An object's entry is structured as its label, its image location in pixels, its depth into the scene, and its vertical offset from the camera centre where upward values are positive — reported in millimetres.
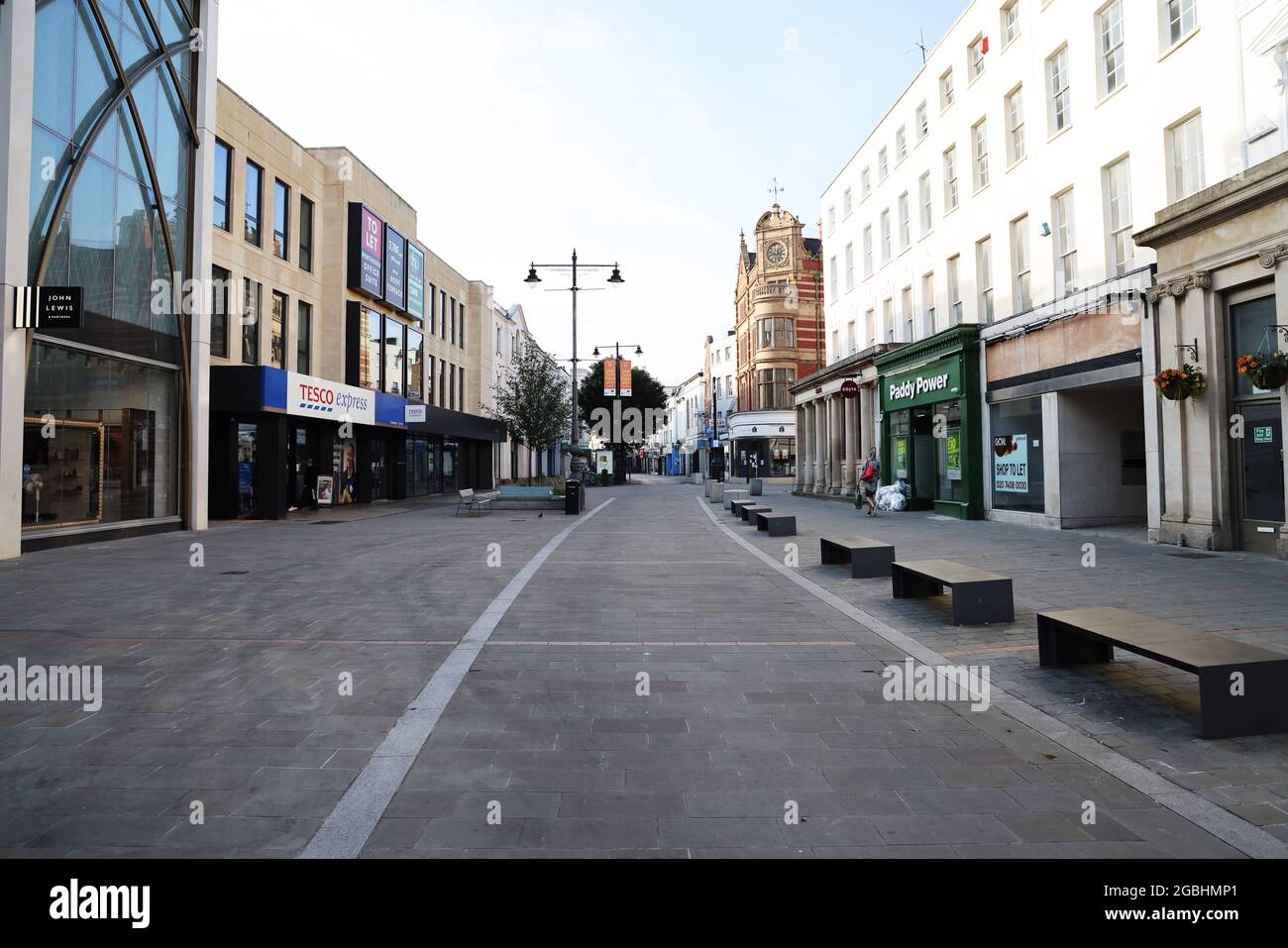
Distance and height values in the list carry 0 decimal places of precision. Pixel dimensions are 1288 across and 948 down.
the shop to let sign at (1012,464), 18422 +565
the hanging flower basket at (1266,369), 10727 +1612
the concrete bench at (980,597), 7605 -1079
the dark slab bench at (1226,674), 4320 -1047
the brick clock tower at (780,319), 53750 +11929
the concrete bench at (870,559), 10664 -971
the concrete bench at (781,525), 16516 -756
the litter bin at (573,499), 24828 -252
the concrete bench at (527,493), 26125 -50
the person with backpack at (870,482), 22625 +181
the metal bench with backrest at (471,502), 24150 -319
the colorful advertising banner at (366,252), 27781 +8813
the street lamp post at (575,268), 27109 +7504
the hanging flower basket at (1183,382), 12297 +1627
